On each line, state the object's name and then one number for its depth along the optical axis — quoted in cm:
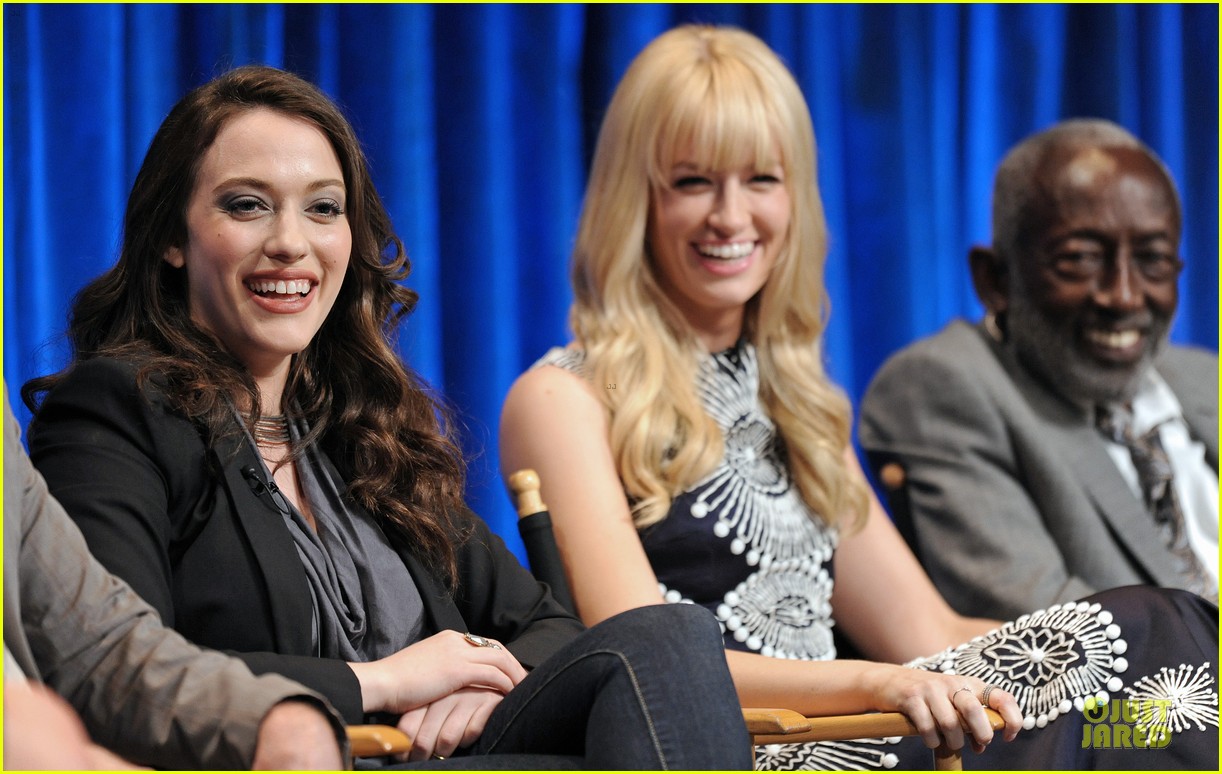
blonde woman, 450
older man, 551
